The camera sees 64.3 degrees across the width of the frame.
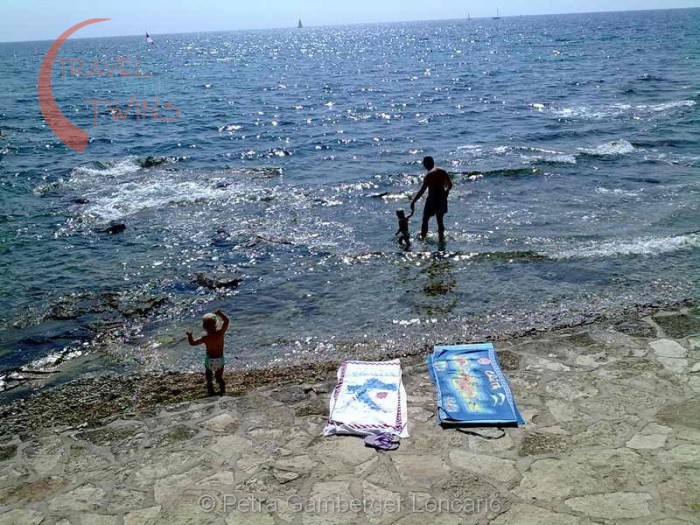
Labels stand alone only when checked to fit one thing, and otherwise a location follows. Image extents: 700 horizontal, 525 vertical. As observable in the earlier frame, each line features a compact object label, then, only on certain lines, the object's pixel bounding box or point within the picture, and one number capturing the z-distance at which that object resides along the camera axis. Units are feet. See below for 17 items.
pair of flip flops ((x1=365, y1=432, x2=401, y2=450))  19.49
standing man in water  42.27
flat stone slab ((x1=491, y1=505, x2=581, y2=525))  15.93
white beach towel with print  20.58
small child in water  43.11
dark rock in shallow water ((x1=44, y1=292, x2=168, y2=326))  34.55
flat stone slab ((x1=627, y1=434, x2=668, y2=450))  18.79
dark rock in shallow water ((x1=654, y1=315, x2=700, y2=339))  26.37
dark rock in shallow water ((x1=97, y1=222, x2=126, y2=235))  49.34
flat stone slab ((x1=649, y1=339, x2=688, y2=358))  24.49
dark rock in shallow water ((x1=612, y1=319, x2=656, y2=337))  26.71
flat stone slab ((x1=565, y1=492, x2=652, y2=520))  16.03
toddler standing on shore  23.61
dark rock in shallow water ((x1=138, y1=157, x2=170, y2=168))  74.25
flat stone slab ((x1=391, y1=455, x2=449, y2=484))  17.92
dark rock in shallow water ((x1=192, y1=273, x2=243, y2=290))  38.29
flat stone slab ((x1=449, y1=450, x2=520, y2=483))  17.87
